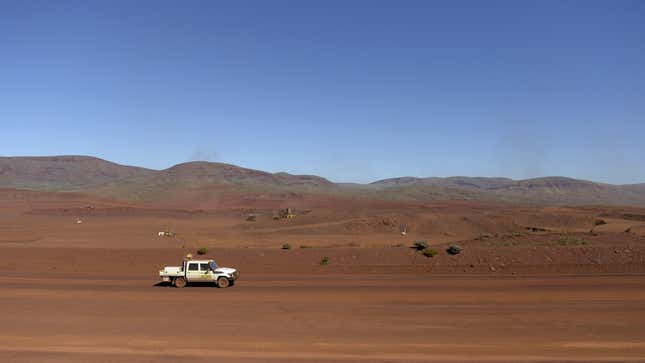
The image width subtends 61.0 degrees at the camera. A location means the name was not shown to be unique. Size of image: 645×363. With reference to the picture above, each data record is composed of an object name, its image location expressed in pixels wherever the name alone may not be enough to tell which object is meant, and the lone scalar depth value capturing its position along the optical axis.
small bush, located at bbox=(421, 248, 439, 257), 32.54
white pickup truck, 25.12
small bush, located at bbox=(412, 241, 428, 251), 34.03
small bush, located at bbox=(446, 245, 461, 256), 32.81
